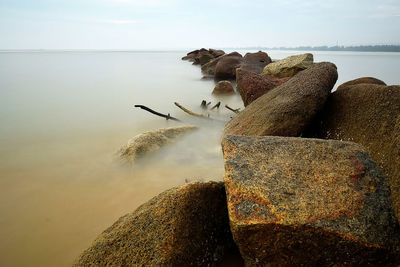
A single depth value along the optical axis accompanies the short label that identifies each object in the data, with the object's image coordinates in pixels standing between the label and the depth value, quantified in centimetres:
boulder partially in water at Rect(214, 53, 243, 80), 1325
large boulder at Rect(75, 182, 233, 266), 151
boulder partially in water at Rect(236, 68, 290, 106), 482
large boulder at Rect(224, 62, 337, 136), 281
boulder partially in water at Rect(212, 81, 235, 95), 952
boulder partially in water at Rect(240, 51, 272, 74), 1145
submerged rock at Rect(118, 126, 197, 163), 393
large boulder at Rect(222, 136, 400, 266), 124
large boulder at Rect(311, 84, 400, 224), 174
